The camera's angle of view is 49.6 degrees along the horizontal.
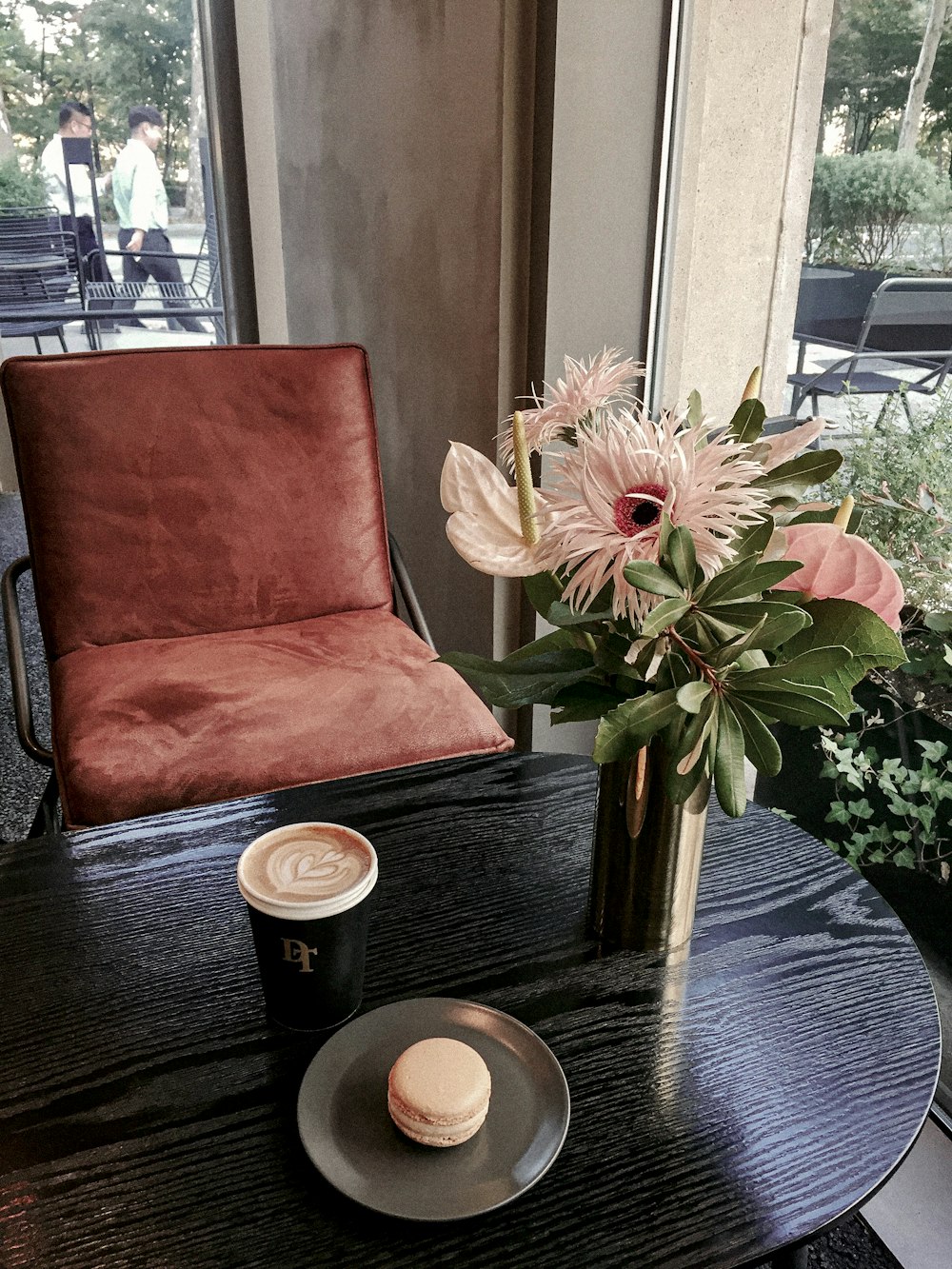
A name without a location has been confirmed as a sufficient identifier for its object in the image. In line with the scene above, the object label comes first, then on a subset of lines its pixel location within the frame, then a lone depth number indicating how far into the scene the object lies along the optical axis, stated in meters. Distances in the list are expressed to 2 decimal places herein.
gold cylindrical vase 0.75
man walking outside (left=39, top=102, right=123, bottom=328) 3.31
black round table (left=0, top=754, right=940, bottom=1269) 0.61
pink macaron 0.62
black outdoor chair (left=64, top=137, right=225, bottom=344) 3.38
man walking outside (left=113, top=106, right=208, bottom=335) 3.30
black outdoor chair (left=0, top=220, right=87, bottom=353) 3.48
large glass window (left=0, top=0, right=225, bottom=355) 3.21
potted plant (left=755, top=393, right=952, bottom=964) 1.29
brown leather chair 1.42
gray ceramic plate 0.61
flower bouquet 0.61
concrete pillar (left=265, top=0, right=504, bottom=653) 1.86
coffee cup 0.69
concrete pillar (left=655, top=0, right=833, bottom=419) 1.44
